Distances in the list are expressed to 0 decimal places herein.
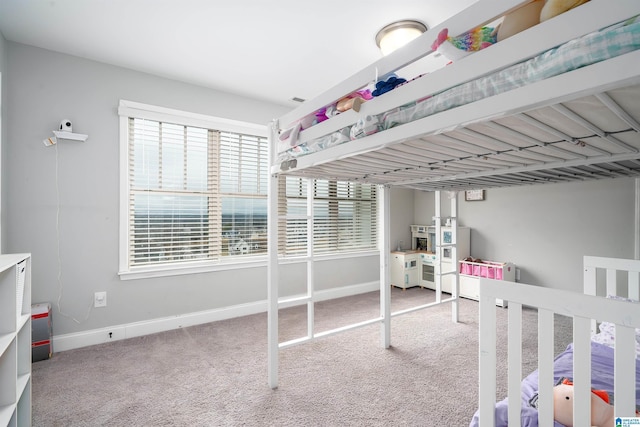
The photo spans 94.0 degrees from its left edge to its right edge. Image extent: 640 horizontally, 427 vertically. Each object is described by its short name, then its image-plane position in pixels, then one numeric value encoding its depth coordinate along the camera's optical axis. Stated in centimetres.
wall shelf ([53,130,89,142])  238
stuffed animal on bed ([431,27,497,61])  84
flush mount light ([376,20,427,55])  208
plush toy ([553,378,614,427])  94
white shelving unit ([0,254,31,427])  129
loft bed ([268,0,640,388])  64
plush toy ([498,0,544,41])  77
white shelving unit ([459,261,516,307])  350
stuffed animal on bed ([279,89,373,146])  128
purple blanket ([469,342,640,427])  105
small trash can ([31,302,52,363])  218
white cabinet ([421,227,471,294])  395
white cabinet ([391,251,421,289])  433
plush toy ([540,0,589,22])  69
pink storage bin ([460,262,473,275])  378
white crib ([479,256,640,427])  73
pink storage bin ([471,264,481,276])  369
